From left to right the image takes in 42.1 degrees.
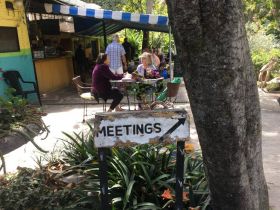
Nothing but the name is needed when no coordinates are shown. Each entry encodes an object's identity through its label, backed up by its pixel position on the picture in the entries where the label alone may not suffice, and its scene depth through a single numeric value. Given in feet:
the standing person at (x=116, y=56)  33.47
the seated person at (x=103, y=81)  23.49
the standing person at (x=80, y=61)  46.03
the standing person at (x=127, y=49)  56.35
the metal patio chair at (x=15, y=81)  28.68
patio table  24.62
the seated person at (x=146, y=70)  28.22
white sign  7.16
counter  37.37
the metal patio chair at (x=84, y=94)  24.64
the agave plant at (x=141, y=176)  10.44
